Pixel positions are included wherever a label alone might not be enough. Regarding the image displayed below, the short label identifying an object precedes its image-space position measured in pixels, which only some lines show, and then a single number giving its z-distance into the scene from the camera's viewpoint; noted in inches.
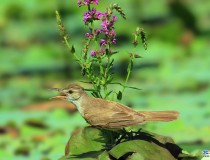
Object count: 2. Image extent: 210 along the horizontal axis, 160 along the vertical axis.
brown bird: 301.6
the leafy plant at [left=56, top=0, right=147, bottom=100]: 297.6
